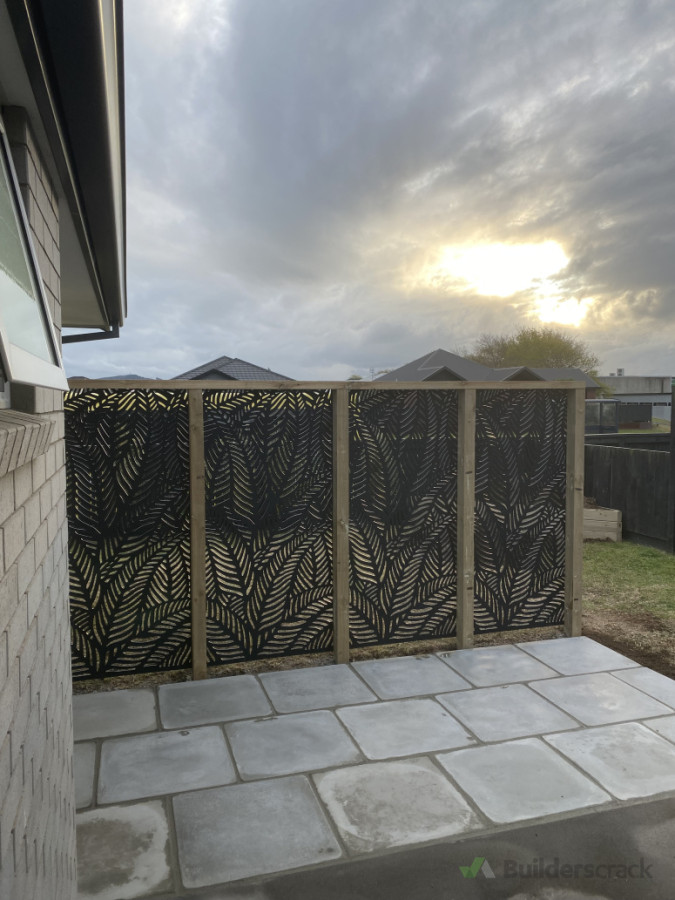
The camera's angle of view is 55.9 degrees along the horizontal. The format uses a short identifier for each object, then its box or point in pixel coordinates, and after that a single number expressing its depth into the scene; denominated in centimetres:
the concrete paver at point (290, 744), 280
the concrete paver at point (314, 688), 344
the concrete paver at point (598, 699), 325
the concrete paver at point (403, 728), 296
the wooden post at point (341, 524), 396
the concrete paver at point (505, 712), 311
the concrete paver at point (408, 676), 360
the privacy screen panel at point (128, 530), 359
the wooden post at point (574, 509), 443
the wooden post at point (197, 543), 373
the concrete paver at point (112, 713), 315
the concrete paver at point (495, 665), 376
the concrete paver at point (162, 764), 263
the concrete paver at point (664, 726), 306
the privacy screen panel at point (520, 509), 434
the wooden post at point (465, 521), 421
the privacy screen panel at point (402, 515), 409
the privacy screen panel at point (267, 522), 384
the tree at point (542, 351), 3984
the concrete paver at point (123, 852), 206
